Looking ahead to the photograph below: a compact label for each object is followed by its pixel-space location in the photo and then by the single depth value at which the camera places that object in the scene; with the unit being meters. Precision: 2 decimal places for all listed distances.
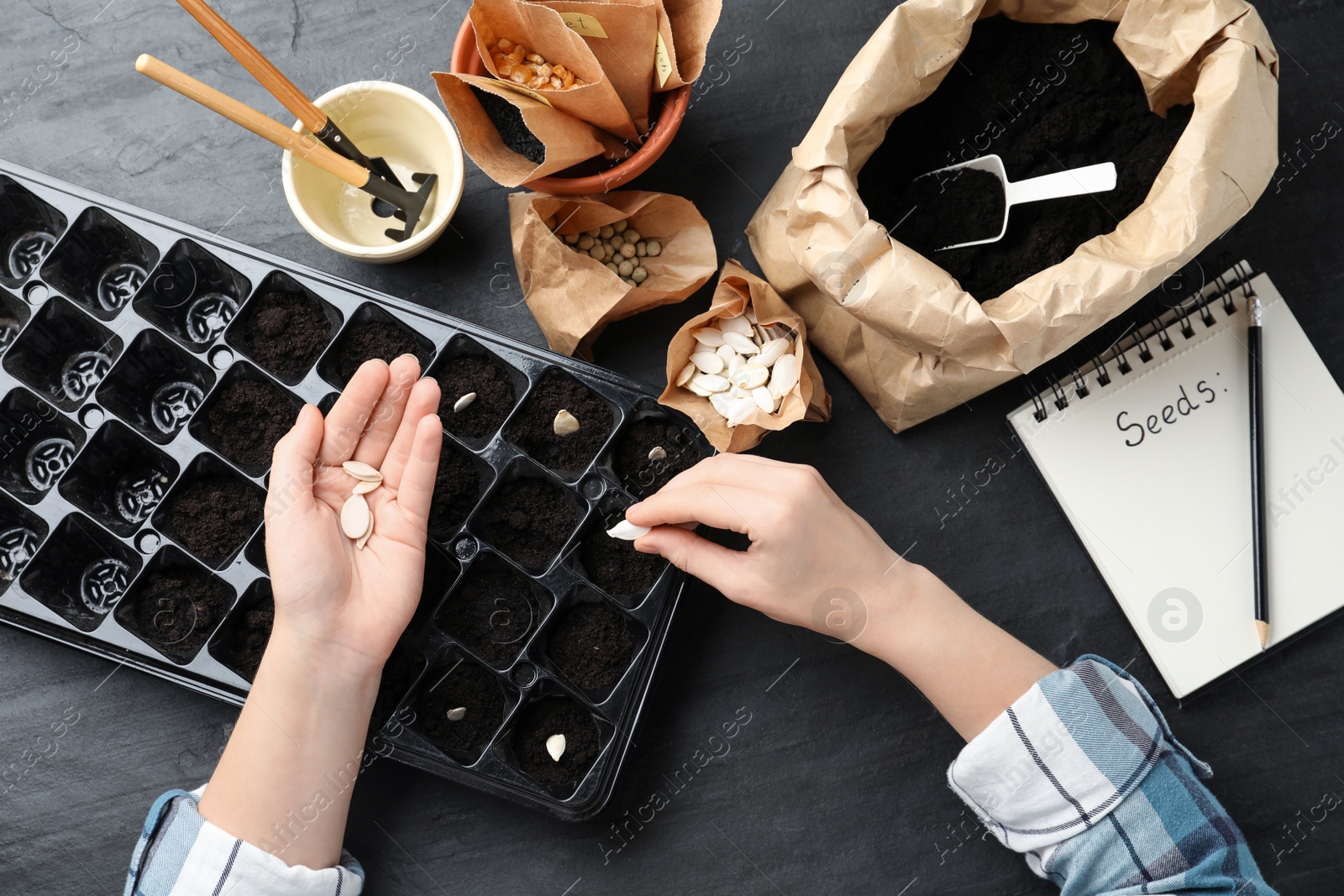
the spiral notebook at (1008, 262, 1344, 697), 1.00
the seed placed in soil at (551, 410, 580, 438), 0.96
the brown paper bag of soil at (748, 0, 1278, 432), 0.91
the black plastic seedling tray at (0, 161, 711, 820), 0.97
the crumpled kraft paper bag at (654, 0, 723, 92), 0.93
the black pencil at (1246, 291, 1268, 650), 0.99
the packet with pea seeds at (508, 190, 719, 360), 0.96
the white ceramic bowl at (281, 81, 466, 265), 0.96
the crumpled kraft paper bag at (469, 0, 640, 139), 0.91
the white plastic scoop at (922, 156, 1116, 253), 0.92
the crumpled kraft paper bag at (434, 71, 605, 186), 0.91
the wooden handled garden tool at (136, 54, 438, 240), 0.87
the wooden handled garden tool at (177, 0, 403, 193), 0.86
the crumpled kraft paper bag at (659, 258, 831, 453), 0.97
